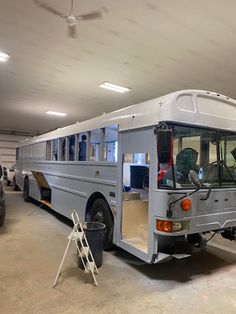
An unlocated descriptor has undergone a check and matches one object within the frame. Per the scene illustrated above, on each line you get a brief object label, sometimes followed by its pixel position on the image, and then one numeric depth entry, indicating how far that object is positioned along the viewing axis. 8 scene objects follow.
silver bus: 3.31
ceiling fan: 3.47
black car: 5.99
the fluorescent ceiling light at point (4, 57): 5.35
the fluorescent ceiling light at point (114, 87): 7.11
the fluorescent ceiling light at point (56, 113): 11.15
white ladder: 3.55
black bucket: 3.86
